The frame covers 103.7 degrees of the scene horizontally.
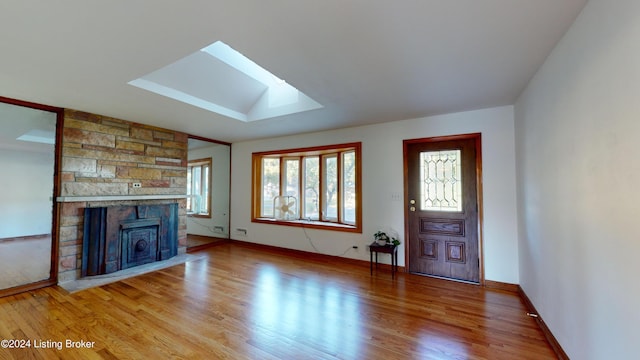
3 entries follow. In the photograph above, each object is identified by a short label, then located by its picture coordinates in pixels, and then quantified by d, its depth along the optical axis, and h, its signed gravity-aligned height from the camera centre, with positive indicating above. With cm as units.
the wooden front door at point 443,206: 340 -22
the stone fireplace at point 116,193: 334 -4
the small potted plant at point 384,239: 374 -74
